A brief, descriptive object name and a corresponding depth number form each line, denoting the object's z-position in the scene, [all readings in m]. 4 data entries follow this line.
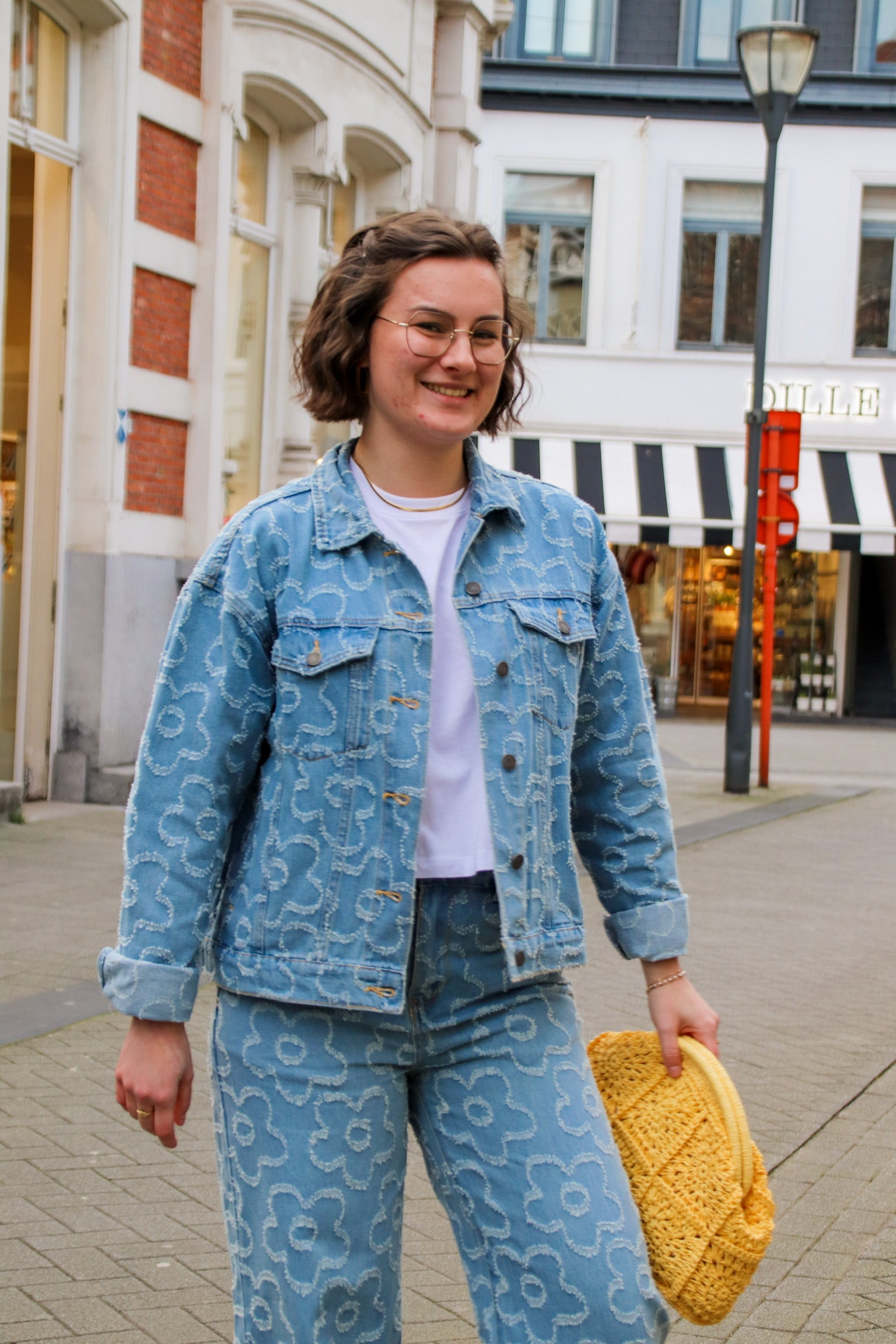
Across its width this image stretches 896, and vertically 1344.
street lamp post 13.14
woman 2.18
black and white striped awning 22.62
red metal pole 13.66
